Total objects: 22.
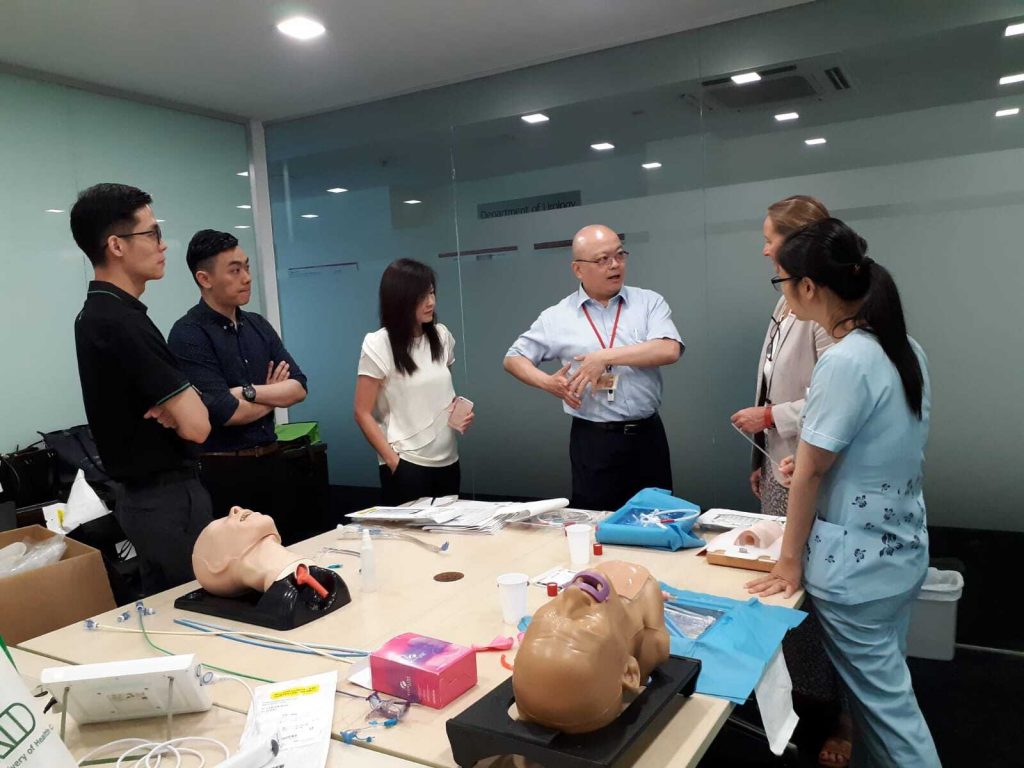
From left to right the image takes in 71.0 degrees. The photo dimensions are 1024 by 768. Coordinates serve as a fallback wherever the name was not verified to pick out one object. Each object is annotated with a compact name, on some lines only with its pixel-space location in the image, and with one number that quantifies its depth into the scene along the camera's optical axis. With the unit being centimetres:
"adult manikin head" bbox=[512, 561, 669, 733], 100
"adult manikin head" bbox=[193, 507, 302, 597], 171
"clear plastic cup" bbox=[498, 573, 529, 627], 155
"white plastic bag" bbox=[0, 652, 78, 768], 86
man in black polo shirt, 208
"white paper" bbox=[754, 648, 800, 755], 132
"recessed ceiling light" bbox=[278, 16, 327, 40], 338
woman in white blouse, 302
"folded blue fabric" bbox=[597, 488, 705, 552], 198
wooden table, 116
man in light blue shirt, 288
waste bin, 280
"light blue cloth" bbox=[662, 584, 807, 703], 128
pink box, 124
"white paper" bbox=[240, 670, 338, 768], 113
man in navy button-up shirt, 279
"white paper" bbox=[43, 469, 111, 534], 329
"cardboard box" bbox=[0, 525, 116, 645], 225
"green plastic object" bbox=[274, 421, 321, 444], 442
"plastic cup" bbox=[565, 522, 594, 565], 189
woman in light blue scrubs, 162
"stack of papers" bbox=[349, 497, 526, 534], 228
